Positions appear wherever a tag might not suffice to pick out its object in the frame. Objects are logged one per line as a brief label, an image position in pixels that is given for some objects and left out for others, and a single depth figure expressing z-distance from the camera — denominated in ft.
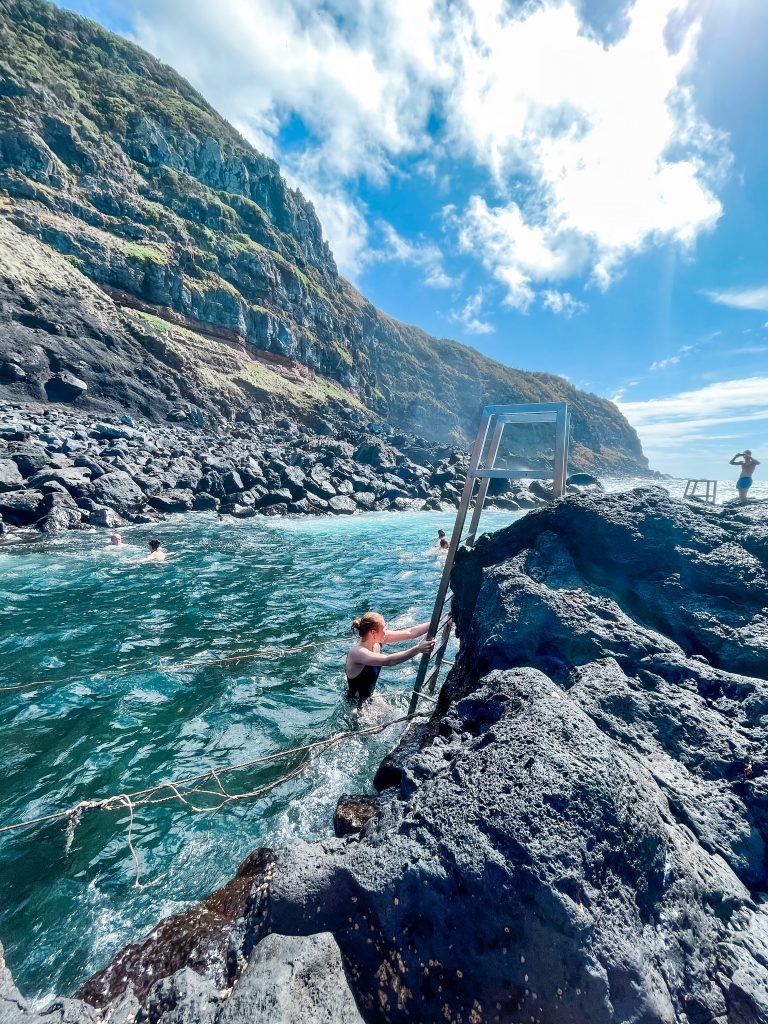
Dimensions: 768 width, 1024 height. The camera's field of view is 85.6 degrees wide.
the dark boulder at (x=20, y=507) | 43.21
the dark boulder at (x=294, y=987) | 5.15
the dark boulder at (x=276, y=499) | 69.29
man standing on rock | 39.55
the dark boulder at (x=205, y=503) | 62.69
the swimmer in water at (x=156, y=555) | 37.84
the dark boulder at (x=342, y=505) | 76.89
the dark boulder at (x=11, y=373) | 80.88
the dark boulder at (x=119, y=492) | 51.29
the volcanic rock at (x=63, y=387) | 87.15
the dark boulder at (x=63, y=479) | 48.14
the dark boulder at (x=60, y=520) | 43.39
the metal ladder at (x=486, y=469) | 16.60
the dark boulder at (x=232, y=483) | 68.18
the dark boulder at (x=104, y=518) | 48.08
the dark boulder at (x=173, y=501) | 57.26
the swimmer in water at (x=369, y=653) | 16.08
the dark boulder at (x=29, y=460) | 49.08
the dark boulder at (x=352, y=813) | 8.63
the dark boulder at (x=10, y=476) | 44.68
